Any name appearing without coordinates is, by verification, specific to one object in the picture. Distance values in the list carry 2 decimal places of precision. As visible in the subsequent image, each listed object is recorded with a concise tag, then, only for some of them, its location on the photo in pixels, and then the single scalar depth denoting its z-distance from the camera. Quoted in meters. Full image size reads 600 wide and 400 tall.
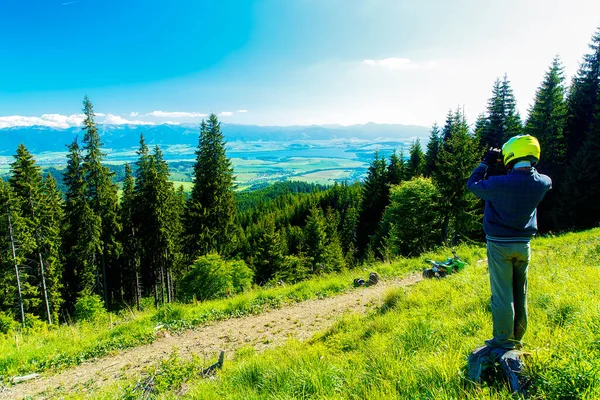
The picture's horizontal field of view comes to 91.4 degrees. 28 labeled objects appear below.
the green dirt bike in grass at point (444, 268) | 9.35
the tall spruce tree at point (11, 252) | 19.90
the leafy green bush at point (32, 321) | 21.17
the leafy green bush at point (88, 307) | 22.73
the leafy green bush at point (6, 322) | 19.23
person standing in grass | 3.18
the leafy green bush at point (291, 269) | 32.31
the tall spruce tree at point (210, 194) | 25.39
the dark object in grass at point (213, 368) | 5.64
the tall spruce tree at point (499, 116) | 32.69
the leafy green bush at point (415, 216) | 24.77
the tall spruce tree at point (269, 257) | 33.12
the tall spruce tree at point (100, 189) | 22.45
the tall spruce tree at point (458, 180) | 21.70
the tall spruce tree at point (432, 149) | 39.59
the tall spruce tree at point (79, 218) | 23.38
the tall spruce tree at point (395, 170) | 43.28
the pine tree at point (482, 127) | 33.52
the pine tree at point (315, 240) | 39.00
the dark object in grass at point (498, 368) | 2.71
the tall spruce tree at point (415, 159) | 41.45
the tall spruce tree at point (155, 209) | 24.78
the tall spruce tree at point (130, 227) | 28.32
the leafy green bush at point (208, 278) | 20.64
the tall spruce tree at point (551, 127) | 27.30
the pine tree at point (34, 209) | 21.19
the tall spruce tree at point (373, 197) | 45.22
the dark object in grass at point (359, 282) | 10.56
